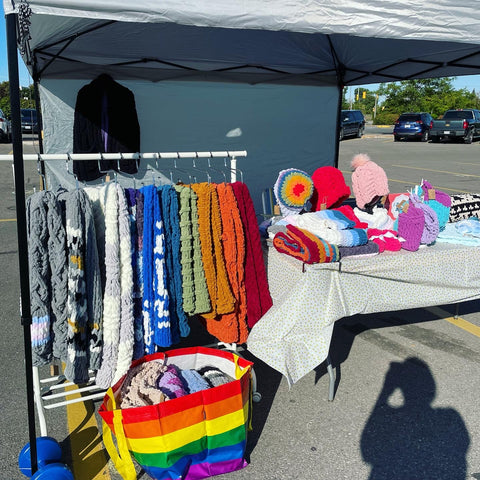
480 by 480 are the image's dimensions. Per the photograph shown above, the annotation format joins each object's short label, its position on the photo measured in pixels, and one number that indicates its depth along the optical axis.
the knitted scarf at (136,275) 2.51
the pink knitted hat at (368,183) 3.47
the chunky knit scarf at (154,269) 2.51
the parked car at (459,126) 22.66
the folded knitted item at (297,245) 2.70
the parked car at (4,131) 19.67
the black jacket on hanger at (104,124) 5.02
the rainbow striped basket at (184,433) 2.10
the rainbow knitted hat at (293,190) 3.38
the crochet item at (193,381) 2.53
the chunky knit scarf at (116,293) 2.41
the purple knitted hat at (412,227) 3.10
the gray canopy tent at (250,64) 2.45
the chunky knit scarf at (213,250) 2.64
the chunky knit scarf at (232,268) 2.72
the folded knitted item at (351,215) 3.33
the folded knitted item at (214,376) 2.61
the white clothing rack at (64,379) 2.38
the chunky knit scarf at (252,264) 2.80
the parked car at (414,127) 24.52
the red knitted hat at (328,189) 3.56
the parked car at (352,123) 24.26
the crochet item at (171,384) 2.43
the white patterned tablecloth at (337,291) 2.69
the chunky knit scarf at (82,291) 2.27
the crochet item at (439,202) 3.55
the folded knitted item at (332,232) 2.92
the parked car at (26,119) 22.15
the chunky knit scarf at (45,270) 2.23
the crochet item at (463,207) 3.91
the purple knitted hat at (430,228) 3.20
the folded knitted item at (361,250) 2.88
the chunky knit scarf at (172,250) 2.57
